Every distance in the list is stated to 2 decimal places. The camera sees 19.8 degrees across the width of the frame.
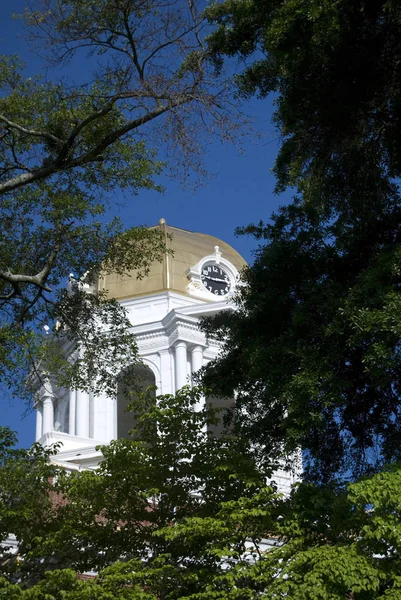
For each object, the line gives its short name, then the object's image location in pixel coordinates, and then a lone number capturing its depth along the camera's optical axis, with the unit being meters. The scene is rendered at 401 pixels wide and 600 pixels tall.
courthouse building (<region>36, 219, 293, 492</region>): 41.34
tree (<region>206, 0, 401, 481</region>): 16.31
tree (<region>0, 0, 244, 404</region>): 16.44
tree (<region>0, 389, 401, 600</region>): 14.72
